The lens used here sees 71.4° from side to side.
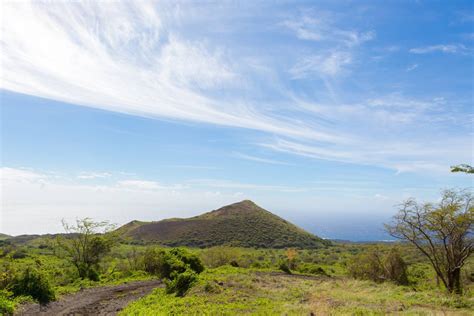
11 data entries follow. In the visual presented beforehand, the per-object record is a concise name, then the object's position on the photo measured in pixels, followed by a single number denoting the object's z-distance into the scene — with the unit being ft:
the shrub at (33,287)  64.18
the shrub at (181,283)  69.80
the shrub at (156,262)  93.27
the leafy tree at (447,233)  64.13
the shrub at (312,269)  122.11
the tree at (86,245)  111.96
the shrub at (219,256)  132.26
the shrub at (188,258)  97.55
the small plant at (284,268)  116.53
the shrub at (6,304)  53.48
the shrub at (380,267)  92.53
